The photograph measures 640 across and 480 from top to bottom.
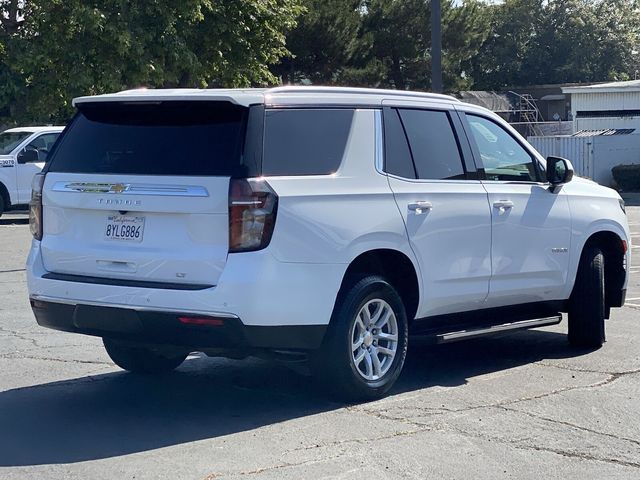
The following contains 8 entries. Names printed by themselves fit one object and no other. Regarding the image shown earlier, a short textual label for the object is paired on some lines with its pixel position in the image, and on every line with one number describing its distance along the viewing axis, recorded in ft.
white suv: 21.13
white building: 142.61
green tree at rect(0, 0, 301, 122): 89.76
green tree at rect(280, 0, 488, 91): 141.18
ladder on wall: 166.50
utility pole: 62.29
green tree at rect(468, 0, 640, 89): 221.25
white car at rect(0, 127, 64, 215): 75.25
